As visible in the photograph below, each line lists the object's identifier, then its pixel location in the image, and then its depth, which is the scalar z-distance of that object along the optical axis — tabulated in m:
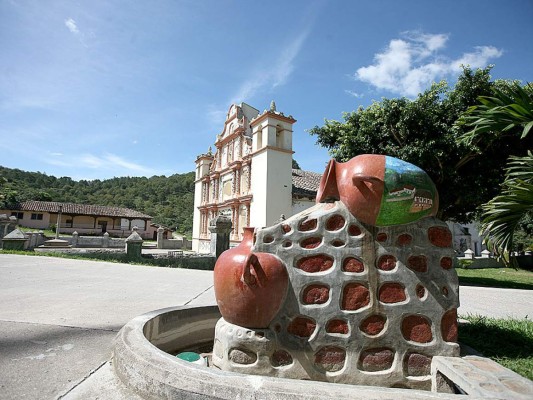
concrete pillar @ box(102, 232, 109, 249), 23.58
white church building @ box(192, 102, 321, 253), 16.59
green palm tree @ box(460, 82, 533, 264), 3.13
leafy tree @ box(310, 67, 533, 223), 9.52
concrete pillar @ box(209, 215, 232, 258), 12.62
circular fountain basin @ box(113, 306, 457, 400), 1.50
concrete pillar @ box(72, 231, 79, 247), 22.11
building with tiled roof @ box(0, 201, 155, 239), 32.75
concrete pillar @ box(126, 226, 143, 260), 12.36
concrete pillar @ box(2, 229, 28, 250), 13.32
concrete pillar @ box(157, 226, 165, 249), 25.63
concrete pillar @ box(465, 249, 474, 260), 20.41
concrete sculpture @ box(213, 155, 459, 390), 2.23
